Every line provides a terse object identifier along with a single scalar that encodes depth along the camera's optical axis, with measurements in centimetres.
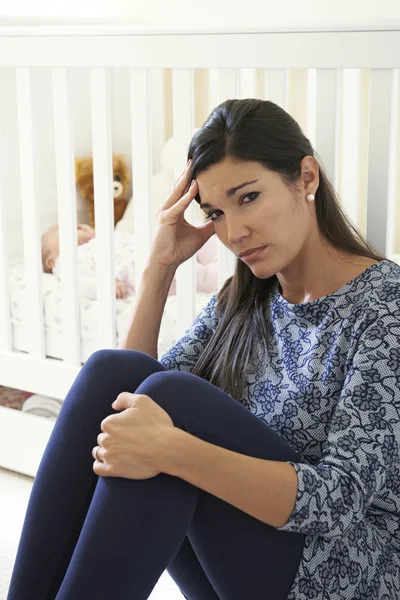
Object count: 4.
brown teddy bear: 356
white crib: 239
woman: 195
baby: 308
